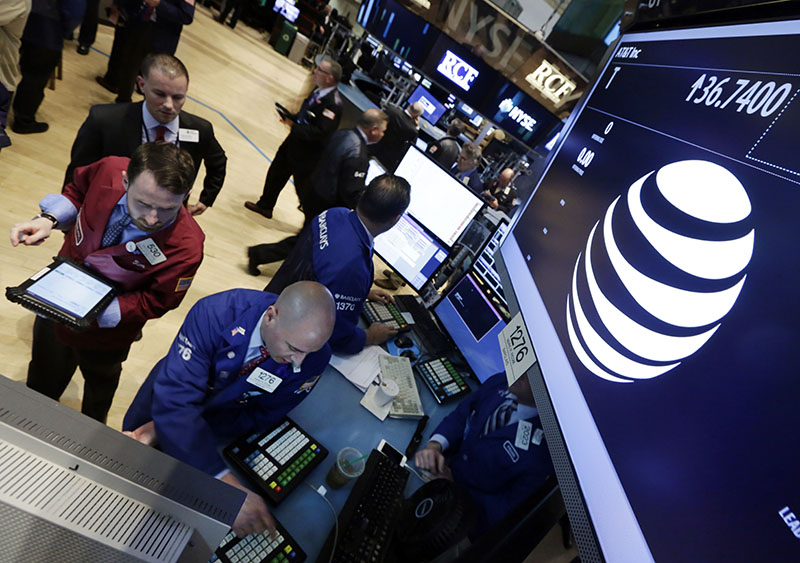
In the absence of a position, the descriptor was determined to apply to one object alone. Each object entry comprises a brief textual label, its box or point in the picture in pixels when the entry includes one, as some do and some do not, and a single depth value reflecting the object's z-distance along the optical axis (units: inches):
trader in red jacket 57.7
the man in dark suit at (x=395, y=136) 194.1
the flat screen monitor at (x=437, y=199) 92.0
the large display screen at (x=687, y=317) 19.7
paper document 72.9
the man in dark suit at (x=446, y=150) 204.4
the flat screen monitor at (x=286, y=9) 430.0
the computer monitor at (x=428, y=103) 272.5
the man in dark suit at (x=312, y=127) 146.6
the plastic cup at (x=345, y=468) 54.6
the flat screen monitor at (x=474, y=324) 77.9
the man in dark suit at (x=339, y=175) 124.6
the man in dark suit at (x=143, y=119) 80.5
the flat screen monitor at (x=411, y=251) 98.3
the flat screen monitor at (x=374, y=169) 117.6
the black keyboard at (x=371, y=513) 48.4
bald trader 49.2
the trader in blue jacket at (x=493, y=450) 55.3
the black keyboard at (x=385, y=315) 89.2
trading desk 51.1
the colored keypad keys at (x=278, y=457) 51.5
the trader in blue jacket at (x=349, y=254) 75.0
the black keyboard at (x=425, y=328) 90.3
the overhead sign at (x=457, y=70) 134.8
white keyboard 71.2
